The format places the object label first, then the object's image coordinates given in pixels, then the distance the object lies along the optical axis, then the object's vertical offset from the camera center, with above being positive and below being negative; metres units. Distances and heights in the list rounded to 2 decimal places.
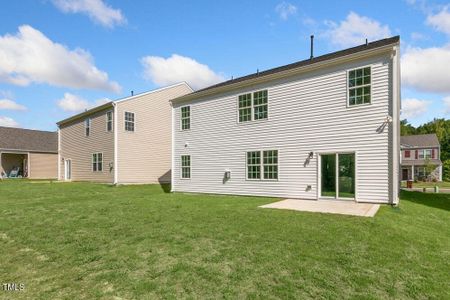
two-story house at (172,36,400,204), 9.87 +0.73
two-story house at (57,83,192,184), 20.36 +0.77
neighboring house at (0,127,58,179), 28.78 -0.52
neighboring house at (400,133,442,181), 40.81 -1.45
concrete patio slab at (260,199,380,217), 8.47 -1.96
